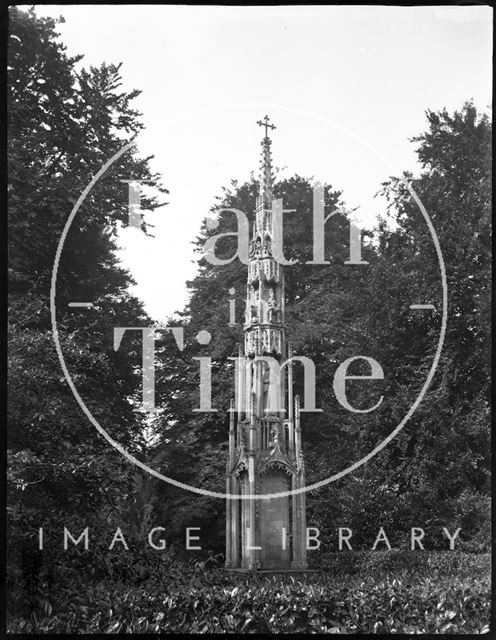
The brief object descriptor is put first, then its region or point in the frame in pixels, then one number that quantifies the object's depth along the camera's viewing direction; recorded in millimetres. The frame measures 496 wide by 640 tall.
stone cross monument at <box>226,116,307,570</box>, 10430
